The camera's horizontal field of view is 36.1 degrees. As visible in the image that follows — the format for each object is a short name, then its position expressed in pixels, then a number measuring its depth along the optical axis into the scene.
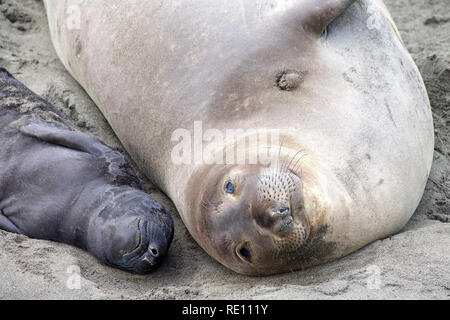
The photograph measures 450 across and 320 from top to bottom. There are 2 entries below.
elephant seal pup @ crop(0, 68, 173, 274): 3.37
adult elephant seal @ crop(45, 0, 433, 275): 3.09
